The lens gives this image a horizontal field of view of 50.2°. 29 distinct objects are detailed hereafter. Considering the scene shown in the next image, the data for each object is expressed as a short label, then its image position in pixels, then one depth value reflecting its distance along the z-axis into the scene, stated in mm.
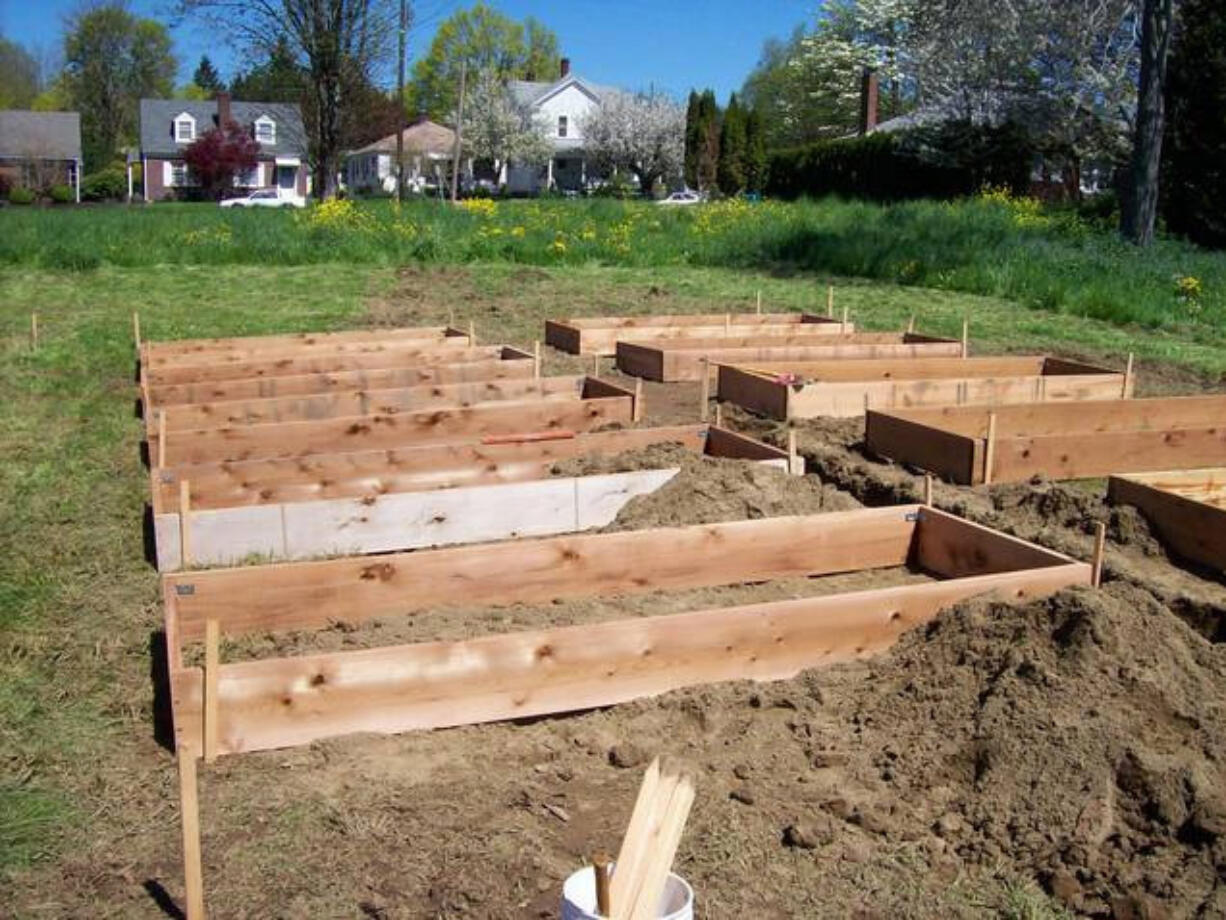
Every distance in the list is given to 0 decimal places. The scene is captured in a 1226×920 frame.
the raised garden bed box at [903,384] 9516
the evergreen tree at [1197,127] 21547
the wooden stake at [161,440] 7232
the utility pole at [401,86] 34688
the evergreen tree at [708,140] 54312
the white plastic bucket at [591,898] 2654
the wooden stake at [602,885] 2441
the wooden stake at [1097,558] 5168
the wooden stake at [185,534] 6023
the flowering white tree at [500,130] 70125
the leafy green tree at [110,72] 74312
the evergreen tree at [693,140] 56531
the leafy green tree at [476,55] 86000
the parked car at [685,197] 50628
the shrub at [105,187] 63094
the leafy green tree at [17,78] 78438
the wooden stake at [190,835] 3125
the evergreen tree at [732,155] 53656
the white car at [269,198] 53972
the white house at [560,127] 73562
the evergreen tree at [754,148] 53319
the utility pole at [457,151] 40281
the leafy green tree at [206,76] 110500
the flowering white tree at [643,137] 66375
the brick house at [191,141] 70000
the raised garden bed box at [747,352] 11547
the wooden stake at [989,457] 7696
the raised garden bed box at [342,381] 9539
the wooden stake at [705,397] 9219
